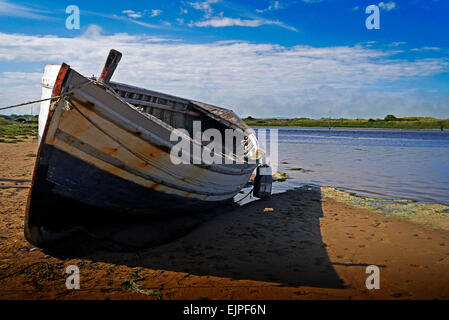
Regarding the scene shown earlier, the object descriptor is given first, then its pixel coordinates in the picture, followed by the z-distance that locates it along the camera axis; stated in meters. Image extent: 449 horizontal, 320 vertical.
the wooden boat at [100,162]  4.05
